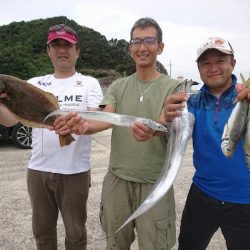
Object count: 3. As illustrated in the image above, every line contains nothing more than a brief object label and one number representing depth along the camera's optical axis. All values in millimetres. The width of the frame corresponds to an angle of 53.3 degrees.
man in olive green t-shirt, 2081
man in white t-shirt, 2346
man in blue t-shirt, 1935
